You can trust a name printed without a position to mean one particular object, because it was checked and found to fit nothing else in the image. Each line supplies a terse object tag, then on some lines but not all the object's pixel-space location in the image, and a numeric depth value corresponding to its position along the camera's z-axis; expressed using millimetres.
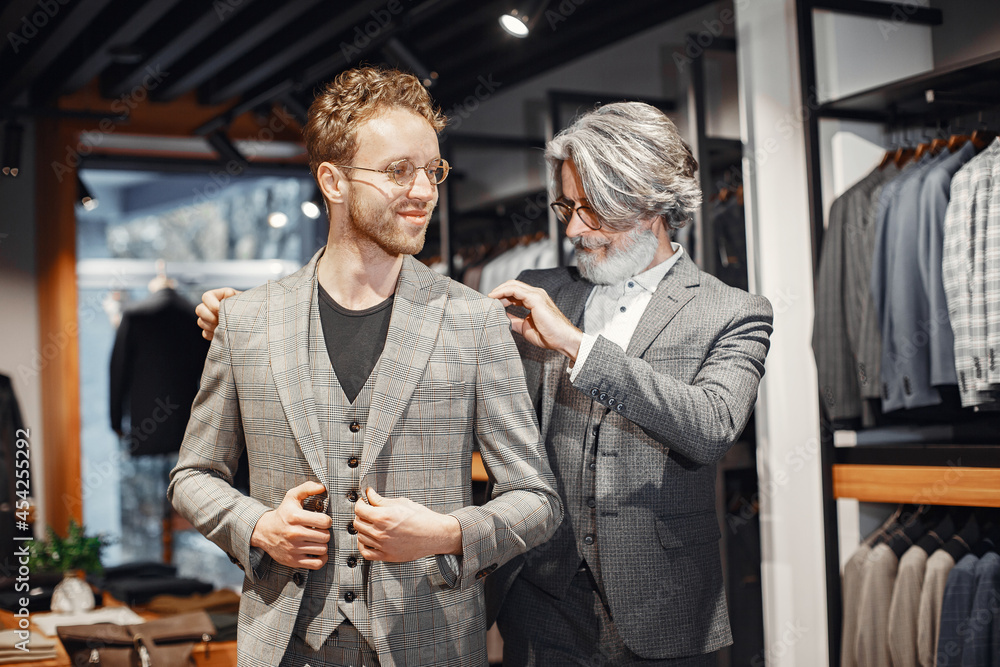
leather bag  2889
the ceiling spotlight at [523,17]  3061
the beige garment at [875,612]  3137
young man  1571
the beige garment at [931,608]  2984
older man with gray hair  1824
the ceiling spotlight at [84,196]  5543
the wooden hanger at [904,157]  3404
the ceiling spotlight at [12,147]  4812
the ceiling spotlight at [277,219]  5828
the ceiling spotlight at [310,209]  4963
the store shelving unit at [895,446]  2924
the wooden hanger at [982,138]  3236
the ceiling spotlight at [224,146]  5602
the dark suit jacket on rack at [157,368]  5852
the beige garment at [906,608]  3061
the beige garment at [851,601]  3211
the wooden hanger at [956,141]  3240
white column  3389
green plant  4012
